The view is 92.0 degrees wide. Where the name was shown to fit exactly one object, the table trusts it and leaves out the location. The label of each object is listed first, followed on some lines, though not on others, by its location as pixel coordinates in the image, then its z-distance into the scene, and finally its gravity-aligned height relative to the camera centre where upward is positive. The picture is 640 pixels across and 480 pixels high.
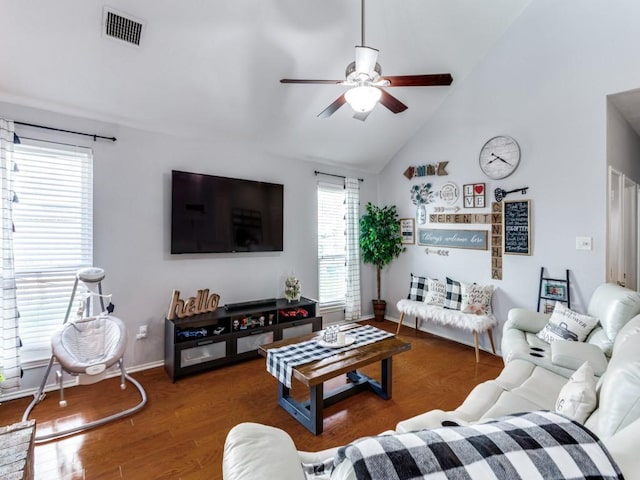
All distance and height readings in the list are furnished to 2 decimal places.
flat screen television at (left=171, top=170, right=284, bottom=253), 3.28 +0.31
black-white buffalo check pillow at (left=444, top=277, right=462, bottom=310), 3.88 -0.70
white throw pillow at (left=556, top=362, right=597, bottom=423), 1.31 -0.69
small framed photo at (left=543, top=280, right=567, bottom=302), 3.16 -0.52
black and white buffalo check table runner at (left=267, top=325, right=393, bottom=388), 2.22 -0.87
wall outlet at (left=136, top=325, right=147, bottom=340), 3.15 -0.93
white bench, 3.45 -0.91
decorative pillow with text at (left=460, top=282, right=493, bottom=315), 3.64 -0.70
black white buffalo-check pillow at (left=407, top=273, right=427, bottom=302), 4.26 -0.66
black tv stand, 3.00 -0.97
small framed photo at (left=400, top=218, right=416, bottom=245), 4.64 +0.16
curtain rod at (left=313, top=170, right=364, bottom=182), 4.45 +0.99
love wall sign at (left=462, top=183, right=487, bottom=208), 3.81 +0.58
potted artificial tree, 4.68 +0.08
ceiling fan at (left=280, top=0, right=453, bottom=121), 2.04 +1.15
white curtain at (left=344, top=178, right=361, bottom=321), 4.70 -0.27
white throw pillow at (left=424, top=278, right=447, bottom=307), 4.00 -0.68
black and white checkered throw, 0.61 -0.45
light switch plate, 3.02 -0.02
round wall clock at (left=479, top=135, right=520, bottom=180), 3.51 +0.99
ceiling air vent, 2.25 +1.62
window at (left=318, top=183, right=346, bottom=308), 4.57 -0.06
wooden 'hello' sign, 3.12 -0.66
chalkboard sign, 3.42 +0.16
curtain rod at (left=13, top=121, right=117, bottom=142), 2.61 +0.99
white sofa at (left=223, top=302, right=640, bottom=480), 0.82 -0.64
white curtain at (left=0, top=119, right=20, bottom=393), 2.46 -0.30
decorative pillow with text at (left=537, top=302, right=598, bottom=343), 2.47 -0.70
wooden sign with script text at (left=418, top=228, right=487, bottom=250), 3.85 +0.04
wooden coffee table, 2.14 -0.93
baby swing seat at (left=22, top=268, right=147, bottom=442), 2.29 -0.86
